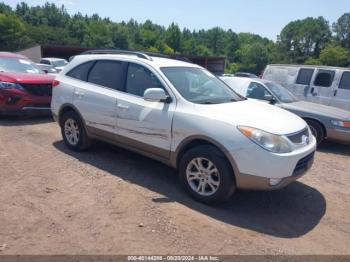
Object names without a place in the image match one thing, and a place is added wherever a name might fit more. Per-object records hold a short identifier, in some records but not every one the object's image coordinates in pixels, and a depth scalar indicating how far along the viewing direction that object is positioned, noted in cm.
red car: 812
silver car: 741
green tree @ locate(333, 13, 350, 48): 10031
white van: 983
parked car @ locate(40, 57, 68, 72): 2531
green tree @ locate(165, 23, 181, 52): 12519
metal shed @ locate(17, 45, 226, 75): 3919
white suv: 406
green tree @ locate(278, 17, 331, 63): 10225
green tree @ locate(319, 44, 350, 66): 8619
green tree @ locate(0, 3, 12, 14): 10629
